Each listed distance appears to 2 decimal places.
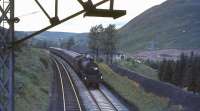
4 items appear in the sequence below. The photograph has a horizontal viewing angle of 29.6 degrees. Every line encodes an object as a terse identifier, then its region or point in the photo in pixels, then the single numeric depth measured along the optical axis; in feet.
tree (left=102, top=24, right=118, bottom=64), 284.83
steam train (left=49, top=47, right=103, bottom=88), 138.75
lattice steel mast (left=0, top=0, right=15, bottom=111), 43.86
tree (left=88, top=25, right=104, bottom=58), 293.47
